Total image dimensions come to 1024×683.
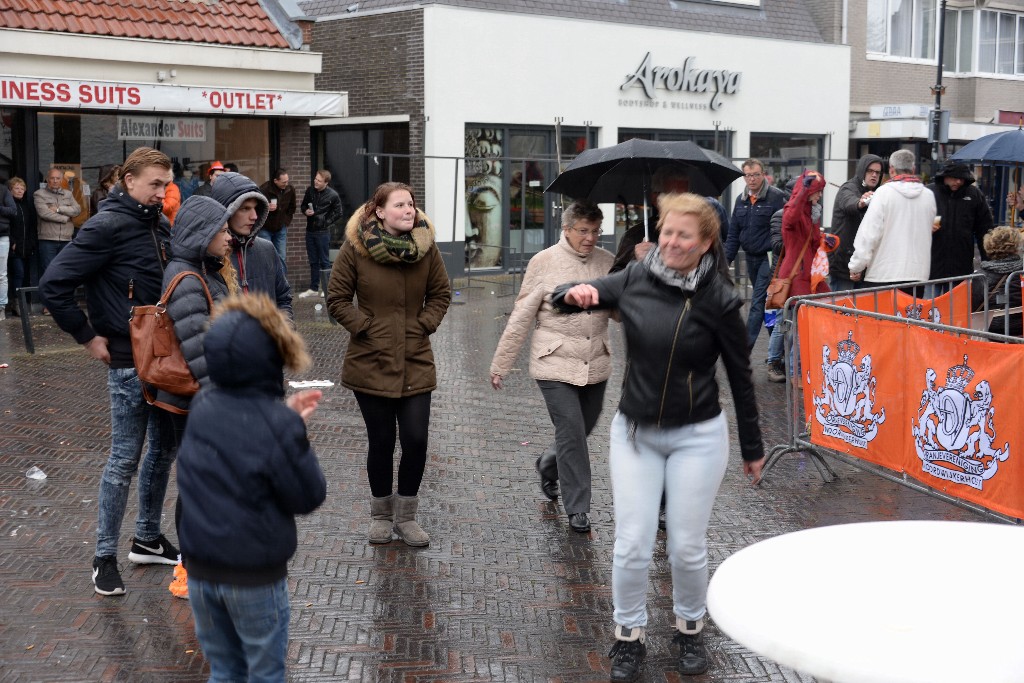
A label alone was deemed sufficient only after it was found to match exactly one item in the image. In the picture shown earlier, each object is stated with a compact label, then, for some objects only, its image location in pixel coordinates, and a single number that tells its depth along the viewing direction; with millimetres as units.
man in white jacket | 9781
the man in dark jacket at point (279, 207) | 16766
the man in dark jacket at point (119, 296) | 5219
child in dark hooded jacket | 3463
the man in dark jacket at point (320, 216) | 17375
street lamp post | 21578
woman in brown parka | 5938
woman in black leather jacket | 4480
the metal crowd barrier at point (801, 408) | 6711
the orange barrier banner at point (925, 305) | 8156
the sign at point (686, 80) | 22141
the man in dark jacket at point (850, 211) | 10703
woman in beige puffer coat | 6207
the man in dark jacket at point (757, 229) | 11117
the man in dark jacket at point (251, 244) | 5184
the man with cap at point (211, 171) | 15282
